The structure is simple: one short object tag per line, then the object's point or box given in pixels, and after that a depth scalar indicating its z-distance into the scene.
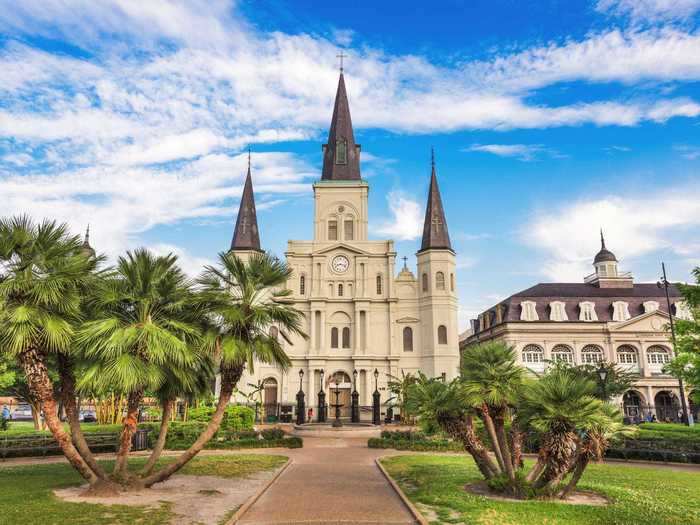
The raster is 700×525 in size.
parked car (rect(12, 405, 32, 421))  57.02
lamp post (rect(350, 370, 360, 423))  37.60
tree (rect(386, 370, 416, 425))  38.13
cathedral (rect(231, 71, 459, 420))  48.22
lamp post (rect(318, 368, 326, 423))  37.69
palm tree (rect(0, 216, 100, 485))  11.38
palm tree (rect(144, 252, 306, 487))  13.30
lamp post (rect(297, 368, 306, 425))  36.28
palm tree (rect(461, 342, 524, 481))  11.99
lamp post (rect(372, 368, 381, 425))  36.38
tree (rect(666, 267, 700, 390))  15.73
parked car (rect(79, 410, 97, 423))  45.49
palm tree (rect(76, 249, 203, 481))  11.66
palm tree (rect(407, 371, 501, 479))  12.85
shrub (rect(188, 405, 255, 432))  28.62
